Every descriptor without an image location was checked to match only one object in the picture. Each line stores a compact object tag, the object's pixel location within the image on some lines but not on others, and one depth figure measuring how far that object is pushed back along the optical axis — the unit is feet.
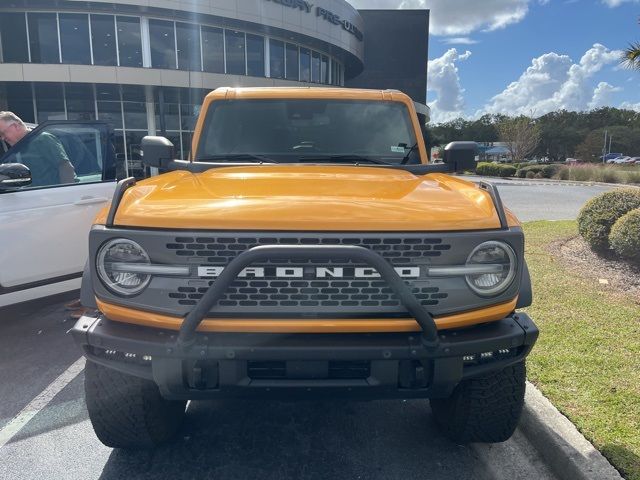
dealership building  65.10
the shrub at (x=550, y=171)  107.65
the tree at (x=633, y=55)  30.19
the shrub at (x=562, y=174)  103.99
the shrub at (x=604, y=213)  23.49
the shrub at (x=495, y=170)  117.60
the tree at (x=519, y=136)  156.25
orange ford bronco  6.66
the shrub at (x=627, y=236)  20.61
